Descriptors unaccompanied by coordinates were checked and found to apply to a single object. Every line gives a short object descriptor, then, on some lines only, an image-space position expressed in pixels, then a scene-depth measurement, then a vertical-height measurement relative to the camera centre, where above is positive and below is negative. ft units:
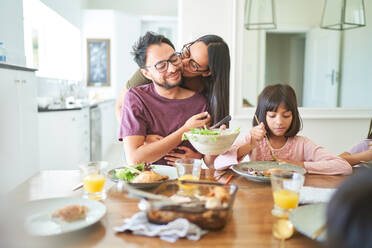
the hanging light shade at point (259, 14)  10.61 +2.67
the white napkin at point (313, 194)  3.21 -1.06
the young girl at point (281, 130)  5.97 -0.72
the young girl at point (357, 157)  5.74 -1.15
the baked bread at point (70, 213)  2.70 -1.06
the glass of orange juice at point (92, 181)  3.49 -1.00
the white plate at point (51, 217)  2.54 -1.11
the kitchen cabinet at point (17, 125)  8.03 -0.98
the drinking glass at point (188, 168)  3.59 -0.87
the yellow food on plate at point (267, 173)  4.16 -1.07
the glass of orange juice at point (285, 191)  2.95 -0.93
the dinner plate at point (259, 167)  4.16 -1.10
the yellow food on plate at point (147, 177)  3.58 -0.99
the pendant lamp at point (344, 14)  11.03 +2.81
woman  5.41 +0.42
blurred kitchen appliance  16.02 -2.30
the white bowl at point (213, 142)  4.06 -0.64
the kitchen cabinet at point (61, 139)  11.79 -1.92
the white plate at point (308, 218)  2.45 -1.06
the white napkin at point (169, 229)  2.48 -1.11
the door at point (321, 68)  11.68 +0.96
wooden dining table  2.42 -1.17
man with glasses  4.99 -0.26
